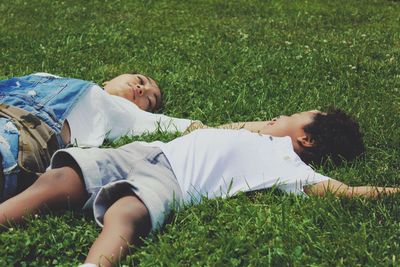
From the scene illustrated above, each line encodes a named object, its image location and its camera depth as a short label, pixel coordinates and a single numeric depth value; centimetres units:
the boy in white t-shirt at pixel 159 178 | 360
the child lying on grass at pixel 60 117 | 411
